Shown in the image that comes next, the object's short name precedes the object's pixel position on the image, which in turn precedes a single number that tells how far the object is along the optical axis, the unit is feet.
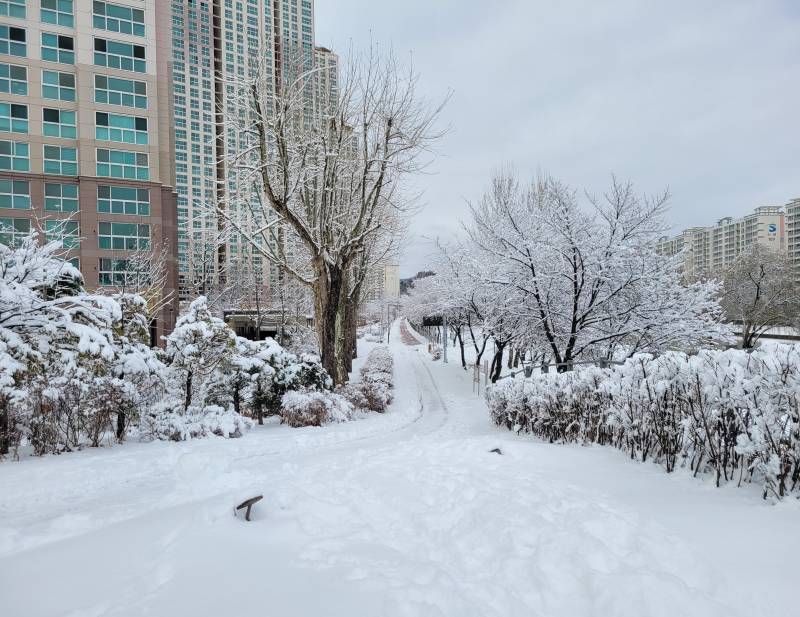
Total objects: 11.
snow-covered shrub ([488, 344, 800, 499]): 10.62
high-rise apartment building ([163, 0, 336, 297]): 210.38
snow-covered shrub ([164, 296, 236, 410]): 27.37
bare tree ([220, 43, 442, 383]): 38.24
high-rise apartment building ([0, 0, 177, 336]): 89.45
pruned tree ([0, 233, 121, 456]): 15.98
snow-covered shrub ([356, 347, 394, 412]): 43.50
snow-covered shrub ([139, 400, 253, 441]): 24.68
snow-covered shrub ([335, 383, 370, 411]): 40.70
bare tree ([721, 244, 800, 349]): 98.32
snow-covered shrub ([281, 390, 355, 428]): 31.55
